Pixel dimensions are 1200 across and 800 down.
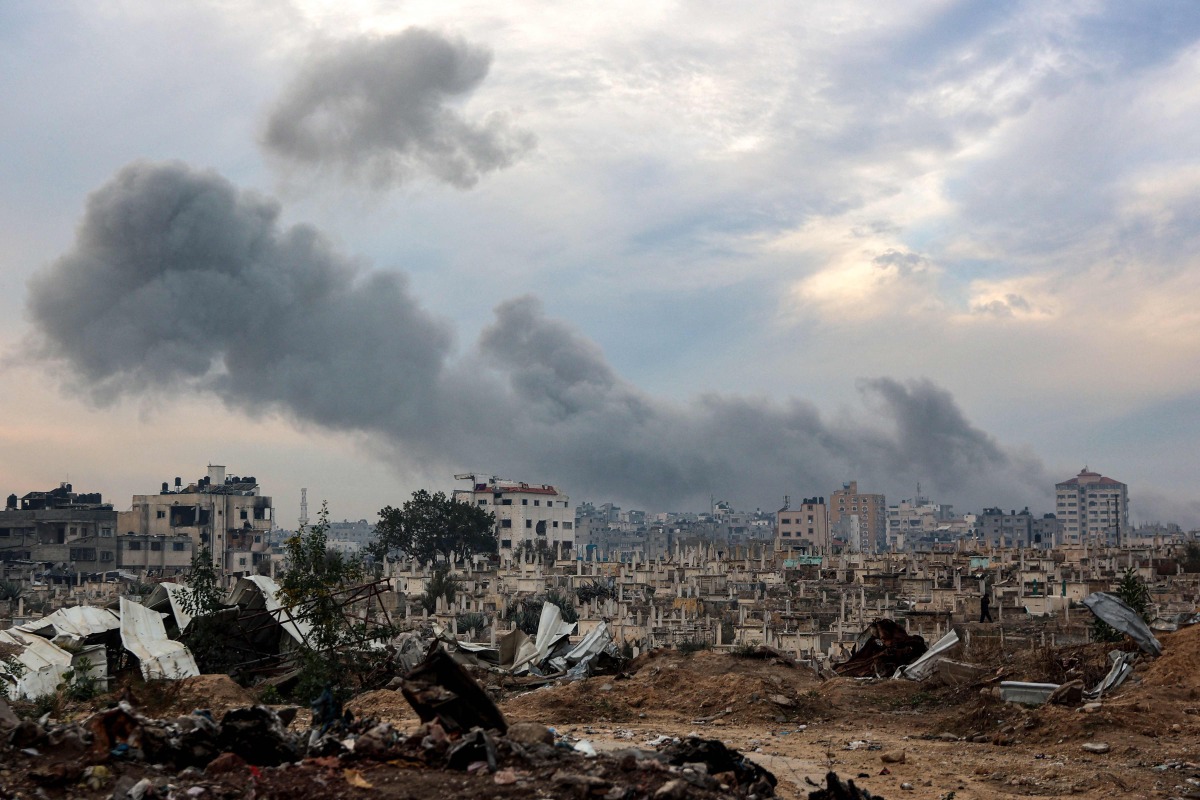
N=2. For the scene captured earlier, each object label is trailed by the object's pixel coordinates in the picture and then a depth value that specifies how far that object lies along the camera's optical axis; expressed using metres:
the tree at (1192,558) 54.78
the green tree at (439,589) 44.90
